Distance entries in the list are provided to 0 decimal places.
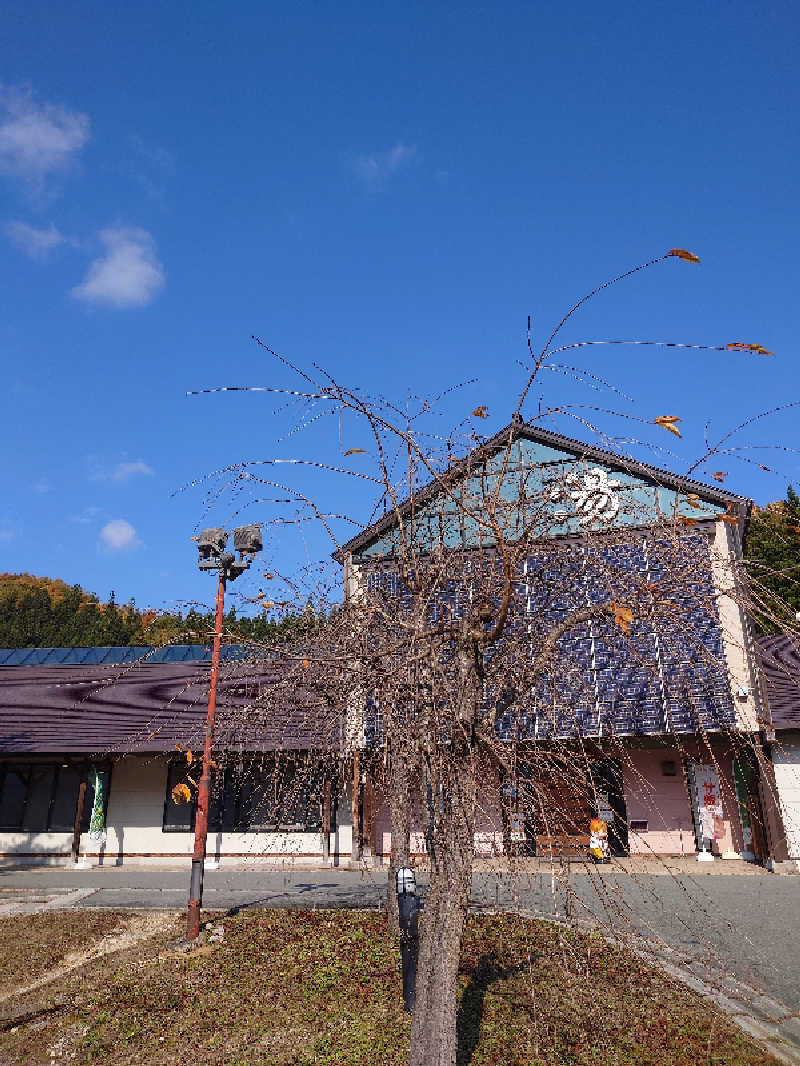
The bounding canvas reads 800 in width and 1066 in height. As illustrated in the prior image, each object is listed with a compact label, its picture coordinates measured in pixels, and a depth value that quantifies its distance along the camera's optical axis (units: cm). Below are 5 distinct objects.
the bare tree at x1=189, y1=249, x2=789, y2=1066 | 412
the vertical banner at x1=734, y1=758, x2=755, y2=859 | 1538
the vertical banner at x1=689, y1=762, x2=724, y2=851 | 1569
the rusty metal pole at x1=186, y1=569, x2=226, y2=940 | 869
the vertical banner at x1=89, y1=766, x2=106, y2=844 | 1656
